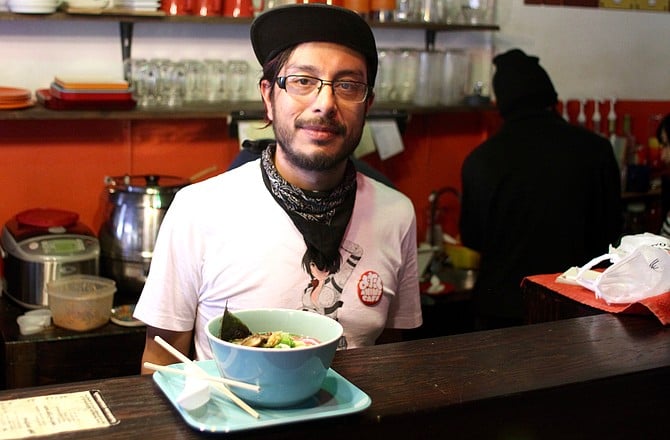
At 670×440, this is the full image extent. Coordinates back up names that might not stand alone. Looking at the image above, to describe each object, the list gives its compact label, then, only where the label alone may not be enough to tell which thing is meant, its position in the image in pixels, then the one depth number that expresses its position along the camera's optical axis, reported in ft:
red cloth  6.13
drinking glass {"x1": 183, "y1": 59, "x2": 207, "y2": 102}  12.49
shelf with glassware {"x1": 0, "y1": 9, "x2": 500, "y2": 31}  11.26
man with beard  6.37
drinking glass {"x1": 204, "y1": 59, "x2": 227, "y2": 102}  12.67
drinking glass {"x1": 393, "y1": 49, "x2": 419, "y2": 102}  13.99
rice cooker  11.05
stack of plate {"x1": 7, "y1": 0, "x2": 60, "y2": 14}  11.16
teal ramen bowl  4.13
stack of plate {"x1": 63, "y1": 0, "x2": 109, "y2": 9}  11.67
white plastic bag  6.25
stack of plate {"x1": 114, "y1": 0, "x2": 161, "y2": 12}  11.77
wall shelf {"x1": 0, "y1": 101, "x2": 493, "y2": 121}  11.42
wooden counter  4.38
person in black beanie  12.35
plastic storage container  10.53
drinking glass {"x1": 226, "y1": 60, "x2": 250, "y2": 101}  12.83
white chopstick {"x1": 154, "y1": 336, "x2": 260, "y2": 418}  4.17
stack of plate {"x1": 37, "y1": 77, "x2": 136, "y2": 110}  11.48
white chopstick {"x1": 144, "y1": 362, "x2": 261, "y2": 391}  4.18
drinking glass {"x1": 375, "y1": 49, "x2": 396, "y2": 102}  13.79
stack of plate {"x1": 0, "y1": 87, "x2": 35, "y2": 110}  11.30
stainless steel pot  11.40
